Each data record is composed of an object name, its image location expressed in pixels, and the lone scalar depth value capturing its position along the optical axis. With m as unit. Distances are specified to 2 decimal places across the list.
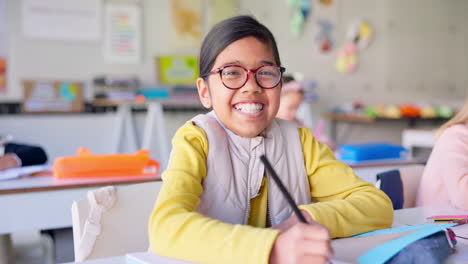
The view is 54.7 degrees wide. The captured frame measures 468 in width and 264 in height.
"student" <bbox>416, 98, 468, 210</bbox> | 1.36
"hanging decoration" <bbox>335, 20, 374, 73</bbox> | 5.61
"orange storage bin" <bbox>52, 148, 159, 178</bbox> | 1.89
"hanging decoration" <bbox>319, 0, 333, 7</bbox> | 5.51
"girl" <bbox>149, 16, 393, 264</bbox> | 0.86
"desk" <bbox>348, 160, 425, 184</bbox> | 2.20
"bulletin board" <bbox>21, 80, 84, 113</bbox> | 4.40
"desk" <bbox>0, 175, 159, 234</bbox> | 1.65
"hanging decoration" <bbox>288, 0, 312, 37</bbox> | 5.33
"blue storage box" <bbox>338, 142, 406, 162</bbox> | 2.46
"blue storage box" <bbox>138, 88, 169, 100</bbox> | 4.40
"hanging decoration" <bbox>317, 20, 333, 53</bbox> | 5.51
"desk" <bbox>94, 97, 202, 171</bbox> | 4.39
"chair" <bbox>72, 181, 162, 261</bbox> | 0.97
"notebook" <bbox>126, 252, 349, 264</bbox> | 0.70
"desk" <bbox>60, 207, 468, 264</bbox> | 0.73
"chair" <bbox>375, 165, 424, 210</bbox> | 1.47
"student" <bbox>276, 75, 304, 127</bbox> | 2.66
